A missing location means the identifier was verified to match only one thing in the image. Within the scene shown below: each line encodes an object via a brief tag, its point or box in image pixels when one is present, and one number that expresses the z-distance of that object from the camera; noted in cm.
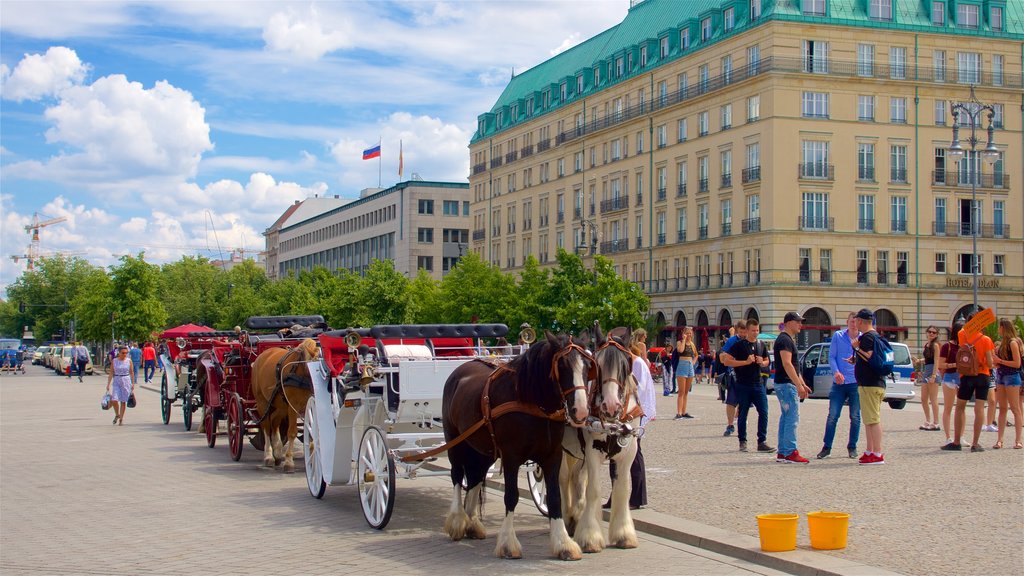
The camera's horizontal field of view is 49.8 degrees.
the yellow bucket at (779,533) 919
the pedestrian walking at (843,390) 1547
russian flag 12675
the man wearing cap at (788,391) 1523
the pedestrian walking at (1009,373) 1686
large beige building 6488
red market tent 2982
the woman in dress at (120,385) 2580
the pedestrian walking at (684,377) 2455
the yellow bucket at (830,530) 918
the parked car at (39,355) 11006
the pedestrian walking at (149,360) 5172
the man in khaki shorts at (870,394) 1473
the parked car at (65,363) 7219
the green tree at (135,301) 7538
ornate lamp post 3456
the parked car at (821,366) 3308
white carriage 1136
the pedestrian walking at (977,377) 1639
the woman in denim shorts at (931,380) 2092
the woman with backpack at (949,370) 1773
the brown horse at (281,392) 1531
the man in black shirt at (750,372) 1662
